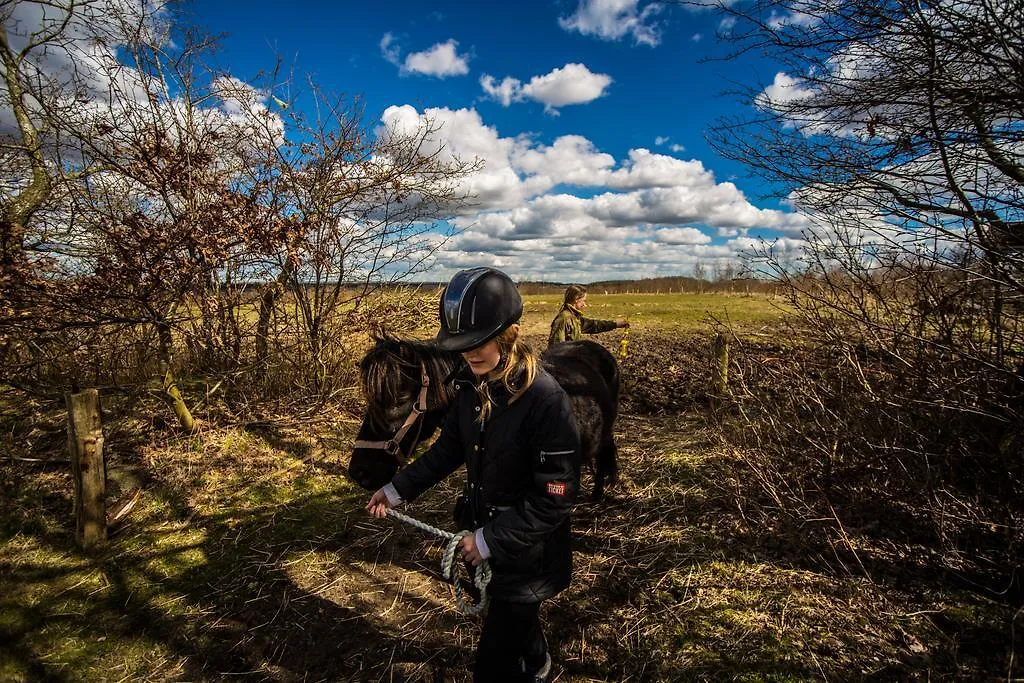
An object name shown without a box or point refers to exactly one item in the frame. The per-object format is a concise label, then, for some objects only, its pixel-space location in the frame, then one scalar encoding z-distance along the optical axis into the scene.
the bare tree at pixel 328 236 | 6.06
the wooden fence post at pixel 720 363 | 5.75
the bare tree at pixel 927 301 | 2.58
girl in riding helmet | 1.66
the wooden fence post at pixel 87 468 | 3.67
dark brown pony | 2.55
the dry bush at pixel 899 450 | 2.78
